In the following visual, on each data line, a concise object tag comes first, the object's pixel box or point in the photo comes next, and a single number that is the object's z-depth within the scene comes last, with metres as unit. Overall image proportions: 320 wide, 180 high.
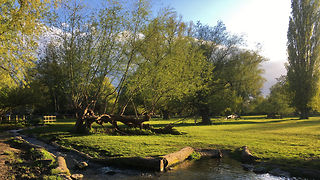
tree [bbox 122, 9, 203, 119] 19.12
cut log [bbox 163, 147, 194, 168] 9.00
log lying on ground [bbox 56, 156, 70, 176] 7.29
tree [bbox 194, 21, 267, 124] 35.03
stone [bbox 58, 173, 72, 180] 6.74
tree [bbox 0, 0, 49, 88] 9.47
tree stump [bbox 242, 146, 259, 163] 9.89
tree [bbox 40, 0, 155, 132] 17.97
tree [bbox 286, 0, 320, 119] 43.38
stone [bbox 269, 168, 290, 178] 7.85
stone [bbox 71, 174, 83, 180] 7.24
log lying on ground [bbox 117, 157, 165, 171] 8.54
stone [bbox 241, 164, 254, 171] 8.81
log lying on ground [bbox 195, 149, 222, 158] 11.12
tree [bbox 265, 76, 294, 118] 56.47
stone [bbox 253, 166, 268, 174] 8.36
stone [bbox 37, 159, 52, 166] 8.20
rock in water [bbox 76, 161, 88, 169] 8.73
